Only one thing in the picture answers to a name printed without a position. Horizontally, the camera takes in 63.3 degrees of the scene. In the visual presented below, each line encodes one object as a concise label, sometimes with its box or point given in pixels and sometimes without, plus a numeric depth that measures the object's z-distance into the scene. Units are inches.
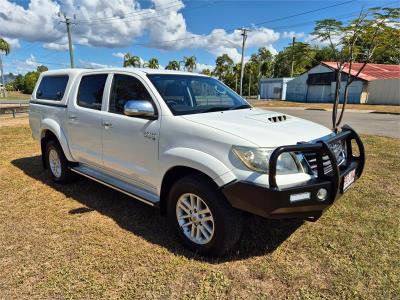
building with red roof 1306.6
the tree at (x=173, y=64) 3128.7
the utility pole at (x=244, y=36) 1303.0
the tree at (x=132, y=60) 3059.5
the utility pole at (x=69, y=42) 1078.4
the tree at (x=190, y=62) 3312.5
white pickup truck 109.2
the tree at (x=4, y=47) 1980.8
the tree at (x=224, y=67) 2838.3
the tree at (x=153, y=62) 3366.1
